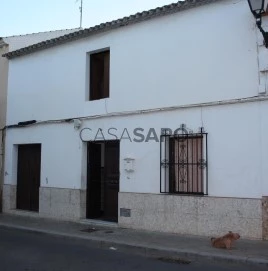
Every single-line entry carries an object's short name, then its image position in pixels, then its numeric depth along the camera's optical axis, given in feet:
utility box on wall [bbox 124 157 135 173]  35.04
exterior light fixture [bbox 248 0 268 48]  26.11
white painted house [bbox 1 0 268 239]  29.48
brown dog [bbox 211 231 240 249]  26.53
